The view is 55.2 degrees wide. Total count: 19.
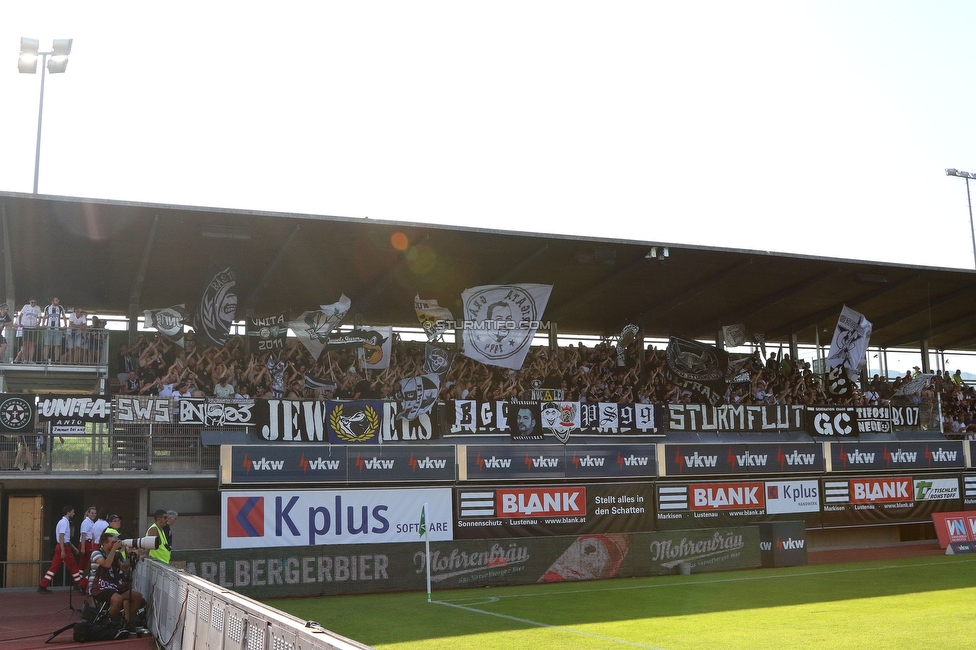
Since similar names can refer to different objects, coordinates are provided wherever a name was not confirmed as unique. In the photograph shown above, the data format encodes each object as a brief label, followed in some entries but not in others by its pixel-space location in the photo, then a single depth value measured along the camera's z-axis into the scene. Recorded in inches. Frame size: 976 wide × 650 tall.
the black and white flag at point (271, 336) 1044.5
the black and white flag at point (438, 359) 1031.6
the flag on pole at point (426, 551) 746.2
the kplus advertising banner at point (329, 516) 833.5
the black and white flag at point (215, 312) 978.1
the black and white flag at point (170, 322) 1034.7
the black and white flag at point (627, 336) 1285.7
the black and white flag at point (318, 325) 1051.3
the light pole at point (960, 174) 1627.0
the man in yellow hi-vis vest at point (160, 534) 566.6
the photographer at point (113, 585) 529.3
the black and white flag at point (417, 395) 946.7
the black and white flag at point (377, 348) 1083.3
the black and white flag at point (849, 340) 1246.9
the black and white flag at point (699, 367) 1210.0
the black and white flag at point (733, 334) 1433.3
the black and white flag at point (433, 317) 1133.7
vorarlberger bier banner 737.6
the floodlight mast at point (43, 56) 1098.1
